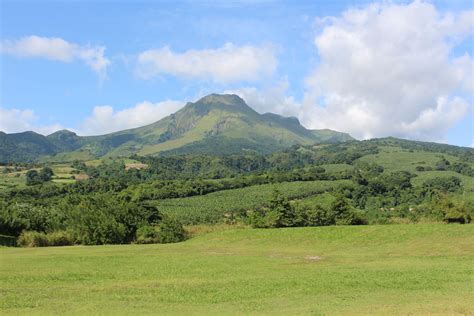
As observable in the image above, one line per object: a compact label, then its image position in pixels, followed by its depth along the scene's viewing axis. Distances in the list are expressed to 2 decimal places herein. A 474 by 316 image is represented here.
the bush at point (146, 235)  73.88
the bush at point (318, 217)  79.38
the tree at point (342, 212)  79.62
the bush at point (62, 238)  70.69
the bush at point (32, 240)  69.07
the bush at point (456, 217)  66.00
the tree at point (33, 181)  184.25
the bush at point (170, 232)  74.06
